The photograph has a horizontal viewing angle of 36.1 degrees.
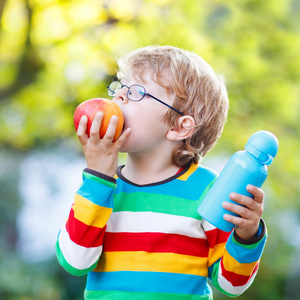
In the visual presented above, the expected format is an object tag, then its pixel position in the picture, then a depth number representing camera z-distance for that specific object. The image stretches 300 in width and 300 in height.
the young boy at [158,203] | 1.58
